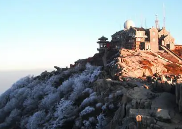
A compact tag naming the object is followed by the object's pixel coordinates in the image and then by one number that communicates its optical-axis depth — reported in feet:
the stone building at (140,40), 267.80
